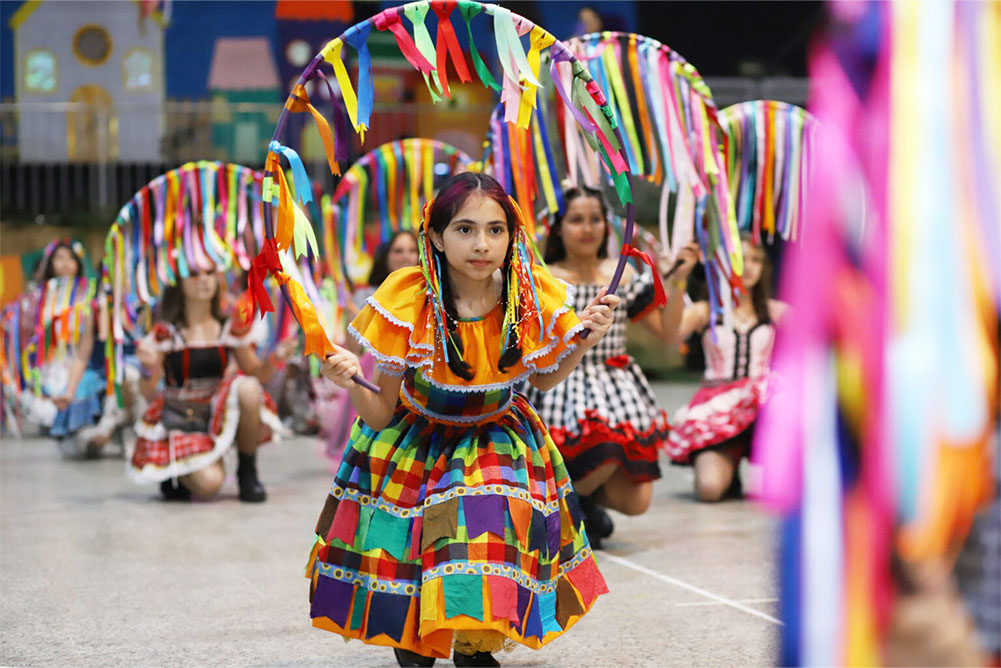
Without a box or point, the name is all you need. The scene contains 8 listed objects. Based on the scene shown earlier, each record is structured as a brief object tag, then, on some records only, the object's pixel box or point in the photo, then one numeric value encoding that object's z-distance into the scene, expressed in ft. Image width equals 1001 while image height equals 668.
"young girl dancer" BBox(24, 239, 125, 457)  56.22
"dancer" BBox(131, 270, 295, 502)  42.19
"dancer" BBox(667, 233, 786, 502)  41.79
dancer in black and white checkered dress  33.08
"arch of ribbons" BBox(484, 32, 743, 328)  33.00
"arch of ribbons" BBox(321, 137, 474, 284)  51.10
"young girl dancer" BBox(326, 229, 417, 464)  43.88
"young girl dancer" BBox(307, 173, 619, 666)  19.82
